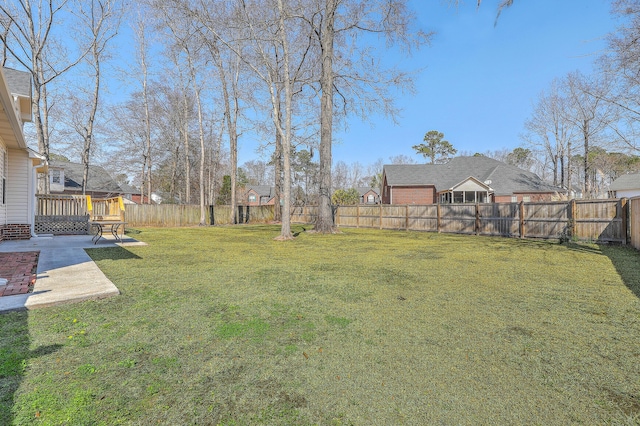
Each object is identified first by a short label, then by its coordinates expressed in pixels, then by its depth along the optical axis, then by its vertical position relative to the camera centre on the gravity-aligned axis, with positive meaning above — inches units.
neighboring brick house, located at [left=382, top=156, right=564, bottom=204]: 917.8 +90.7
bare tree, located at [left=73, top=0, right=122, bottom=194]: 580.4 +369.1
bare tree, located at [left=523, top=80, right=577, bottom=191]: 992.2 +298.3
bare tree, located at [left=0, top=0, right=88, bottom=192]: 505.6 +317.2
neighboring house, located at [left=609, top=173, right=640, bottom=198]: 1030.5 +89.4
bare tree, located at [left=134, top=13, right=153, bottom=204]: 730.8 +391.0
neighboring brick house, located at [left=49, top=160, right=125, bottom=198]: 987.9 +120.8
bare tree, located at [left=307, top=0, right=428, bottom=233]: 457.1 +256.5
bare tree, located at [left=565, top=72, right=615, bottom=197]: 783.0 +292.8
